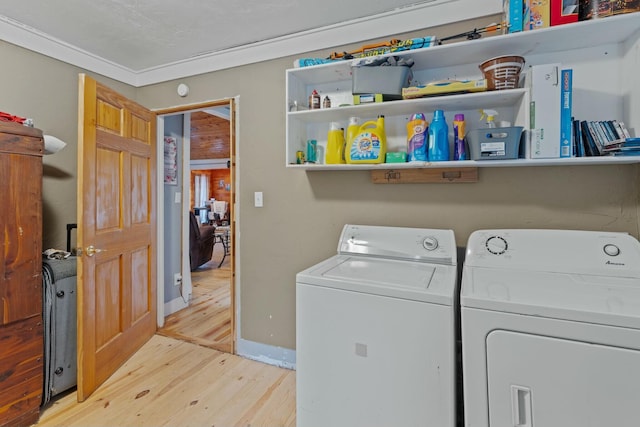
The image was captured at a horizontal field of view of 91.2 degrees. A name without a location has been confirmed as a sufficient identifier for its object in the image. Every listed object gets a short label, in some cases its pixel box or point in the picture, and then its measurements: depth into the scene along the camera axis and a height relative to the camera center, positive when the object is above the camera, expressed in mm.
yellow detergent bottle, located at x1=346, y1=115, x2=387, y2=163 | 1653 +351
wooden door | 1775 -143
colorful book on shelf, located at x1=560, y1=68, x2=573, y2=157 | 1272 +398
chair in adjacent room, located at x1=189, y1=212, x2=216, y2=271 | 4516 -510
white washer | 1063 -500
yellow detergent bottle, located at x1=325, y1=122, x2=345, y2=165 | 1783 +366
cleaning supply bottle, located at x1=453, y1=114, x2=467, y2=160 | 1529 +350
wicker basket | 1382 +620
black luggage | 1707 -655
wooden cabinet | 1464 -320
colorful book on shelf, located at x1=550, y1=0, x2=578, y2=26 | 1278 +817
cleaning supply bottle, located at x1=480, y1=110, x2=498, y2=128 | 1492 +456
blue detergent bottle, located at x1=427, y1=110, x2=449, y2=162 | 1538 +349
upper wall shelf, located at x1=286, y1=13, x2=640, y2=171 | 1304 +616
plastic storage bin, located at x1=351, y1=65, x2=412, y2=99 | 1571 +662
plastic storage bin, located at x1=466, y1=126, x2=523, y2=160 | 1357 +295
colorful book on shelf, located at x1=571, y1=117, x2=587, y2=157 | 1322 +292
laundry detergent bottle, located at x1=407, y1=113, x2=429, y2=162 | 1568 +360
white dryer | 864 -417
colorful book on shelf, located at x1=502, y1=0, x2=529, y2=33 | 1368 +854
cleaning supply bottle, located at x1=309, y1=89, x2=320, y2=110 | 1810 +627
